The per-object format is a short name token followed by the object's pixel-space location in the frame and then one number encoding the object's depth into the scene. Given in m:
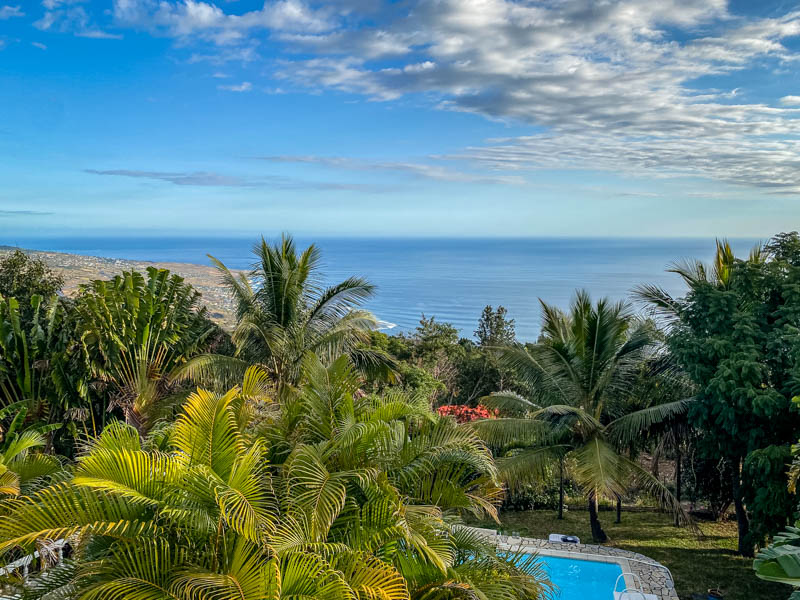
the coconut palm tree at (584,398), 9.70
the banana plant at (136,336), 9.36
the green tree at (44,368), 9.48
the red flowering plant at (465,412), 13.67
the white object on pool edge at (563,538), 9.50
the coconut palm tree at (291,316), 10.75
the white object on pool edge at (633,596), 6.61
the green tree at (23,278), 11.80
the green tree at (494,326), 24.77
